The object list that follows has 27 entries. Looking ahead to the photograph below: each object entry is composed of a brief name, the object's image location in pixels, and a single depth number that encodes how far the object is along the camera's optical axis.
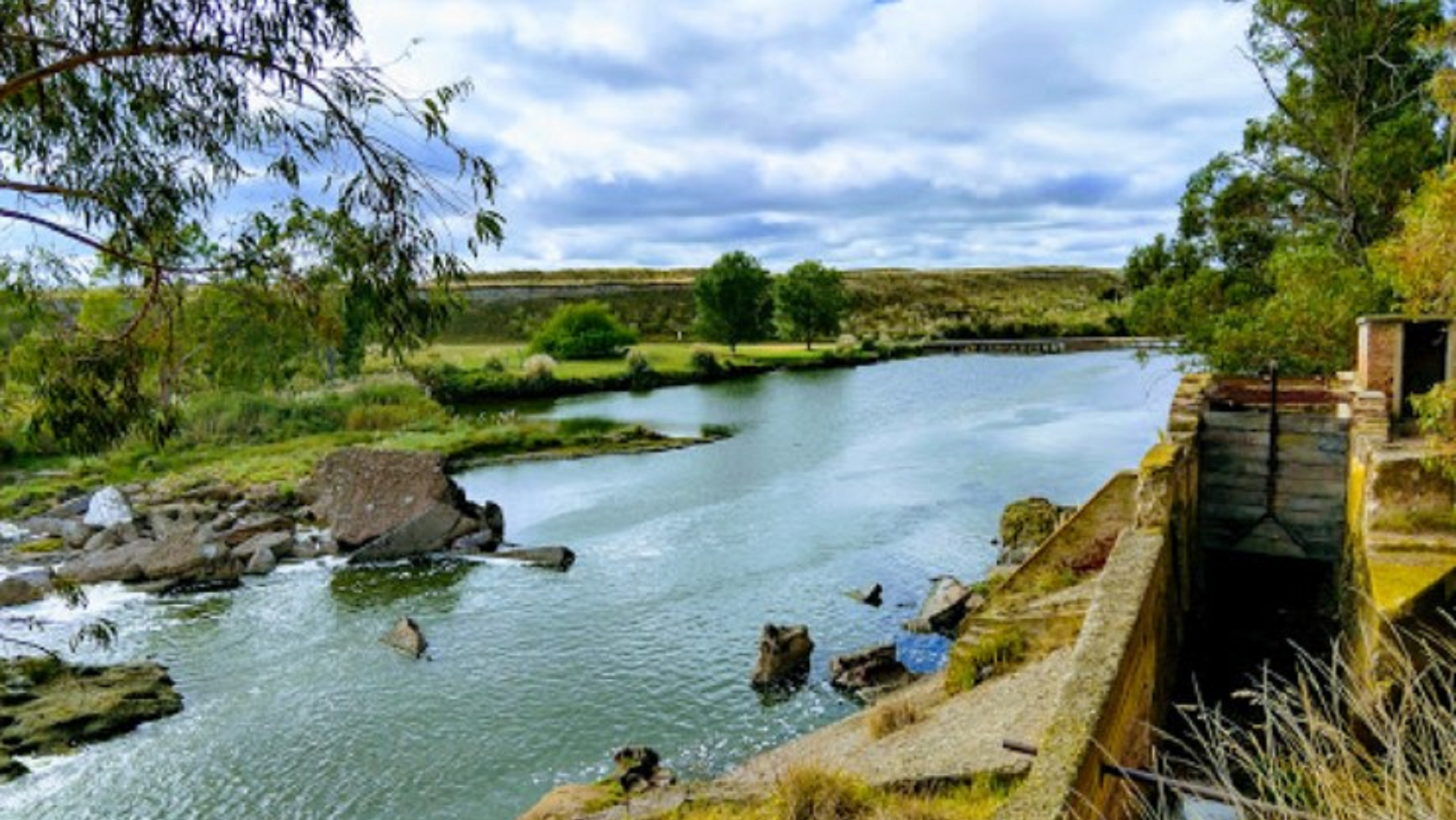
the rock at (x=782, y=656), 15.41
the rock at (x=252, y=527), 25.52
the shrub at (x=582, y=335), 72.12
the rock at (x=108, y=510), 26.58
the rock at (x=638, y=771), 11.69
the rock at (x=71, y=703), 14.44
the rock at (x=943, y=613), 17.41
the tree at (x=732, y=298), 74.50
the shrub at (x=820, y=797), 8.20
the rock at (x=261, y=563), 23.30
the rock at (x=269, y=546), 24.09
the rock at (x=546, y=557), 23.12
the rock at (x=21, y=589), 20.31
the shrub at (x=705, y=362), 66.00
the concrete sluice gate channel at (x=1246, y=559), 7.42
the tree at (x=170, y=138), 7.01
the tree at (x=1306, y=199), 21.05
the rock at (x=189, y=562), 22.30
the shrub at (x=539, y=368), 59.22
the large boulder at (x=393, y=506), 24.73
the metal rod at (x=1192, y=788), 4.05
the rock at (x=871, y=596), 19.12
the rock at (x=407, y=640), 17.58
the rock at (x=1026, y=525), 21.27
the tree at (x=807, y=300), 80.12
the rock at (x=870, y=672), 14.70
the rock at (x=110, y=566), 22.22
